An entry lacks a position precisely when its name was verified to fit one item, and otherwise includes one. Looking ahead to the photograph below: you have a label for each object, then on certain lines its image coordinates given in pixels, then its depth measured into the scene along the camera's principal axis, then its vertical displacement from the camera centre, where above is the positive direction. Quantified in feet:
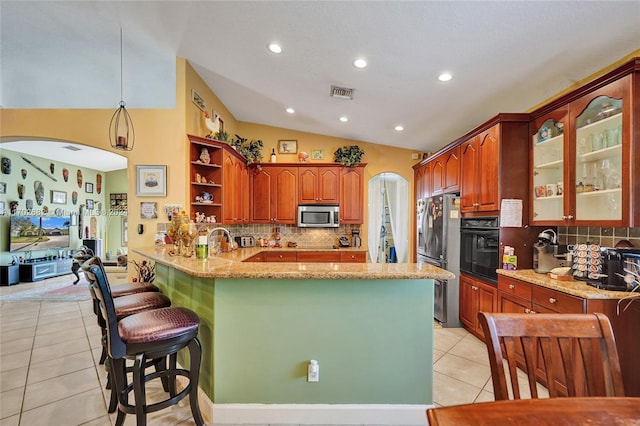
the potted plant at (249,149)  14.90 +3.72
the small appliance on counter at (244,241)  15.47 -1.57
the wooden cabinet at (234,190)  12.40 +1.23
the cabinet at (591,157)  6.04 +1.52
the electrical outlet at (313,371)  5.67 -3.33
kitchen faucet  12.49 -1.47
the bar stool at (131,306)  5.95 -2.14
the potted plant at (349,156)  16.02 +3.52
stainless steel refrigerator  11.21 -1.55
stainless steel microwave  15.96 -0.05
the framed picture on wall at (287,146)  16.83 +4.27
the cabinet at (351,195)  16.21 +1.16
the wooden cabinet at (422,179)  14.48 +2.00
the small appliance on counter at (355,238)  16.57 -1.50
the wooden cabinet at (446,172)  11.57 +1.98
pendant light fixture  10.77 +3.55
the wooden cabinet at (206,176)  11.35 +1.70
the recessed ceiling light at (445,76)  8.37 +4.37
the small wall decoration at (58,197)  22.85 +1.47
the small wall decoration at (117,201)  28.32 +1.37
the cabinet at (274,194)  16.06 +1.20
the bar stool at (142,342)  4.72 -2.33
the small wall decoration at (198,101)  11.25 +4.92
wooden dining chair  3.21 -1.59
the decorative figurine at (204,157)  11.67 +2.49
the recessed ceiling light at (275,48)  8.28 +5.23
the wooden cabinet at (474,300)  9.23 -3.16
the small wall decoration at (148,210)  10.98 +0.16
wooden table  2.47 -1.91
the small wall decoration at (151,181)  10.89 +1.34
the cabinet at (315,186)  16.05 +1.68
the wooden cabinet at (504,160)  8.84 +1.82
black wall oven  9.14 -1.21
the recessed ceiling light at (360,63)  8.31 +4.76
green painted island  5.71 -2.67
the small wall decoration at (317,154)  16.84 +3.77
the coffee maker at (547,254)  8.00 -1.20
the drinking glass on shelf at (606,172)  6.68 +1.07
